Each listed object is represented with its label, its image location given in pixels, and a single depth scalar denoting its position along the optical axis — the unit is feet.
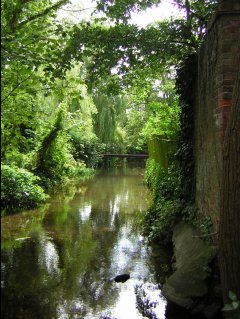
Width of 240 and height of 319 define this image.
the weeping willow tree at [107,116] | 85.71
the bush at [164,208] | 23.62
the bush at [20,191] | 31.04
